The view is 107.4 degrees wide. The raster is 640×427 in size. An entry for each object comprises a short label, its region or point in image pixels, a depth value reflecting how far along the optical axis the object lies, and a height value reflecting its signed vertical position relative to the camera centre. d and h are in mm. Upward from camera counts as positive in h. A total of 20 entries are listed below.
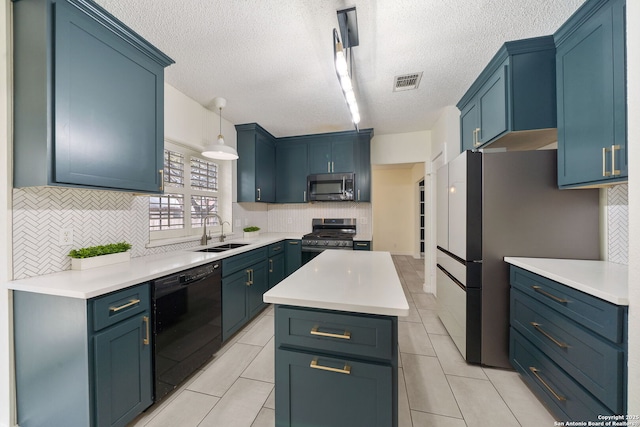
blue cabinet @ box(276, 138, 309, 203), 4035 +738
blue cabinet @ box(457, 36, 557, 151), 1843 +994
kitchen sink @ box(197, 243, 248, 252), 2717 -419
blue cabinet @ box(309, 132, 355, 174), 3816 +983
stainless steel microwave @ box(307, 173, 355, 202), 3740 +423
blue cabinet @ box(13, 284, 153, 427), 1206 -802
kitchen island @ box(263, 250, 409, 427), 976 -629
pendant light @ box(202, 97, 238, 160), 2374 +640
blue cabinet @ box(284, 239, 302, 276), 3525 -636
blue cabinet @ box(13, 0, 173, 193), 1269 +699
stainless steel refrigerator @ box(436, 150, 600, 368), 1755 -123
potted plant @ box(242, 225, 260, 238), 3541 -281
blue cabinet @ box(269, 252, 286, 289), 3197 -793
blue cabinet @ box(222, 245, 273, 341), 2246 -812
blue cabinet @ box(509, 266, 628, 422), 1082 -756
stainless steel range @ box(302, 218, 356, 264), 3377 -361
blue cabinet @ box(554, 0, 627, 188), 1324 +734
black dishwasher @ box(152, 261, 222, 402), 1552 -828
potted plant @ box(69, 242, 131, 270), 1568 -302
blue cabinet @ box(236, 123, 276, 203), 3529 +767
